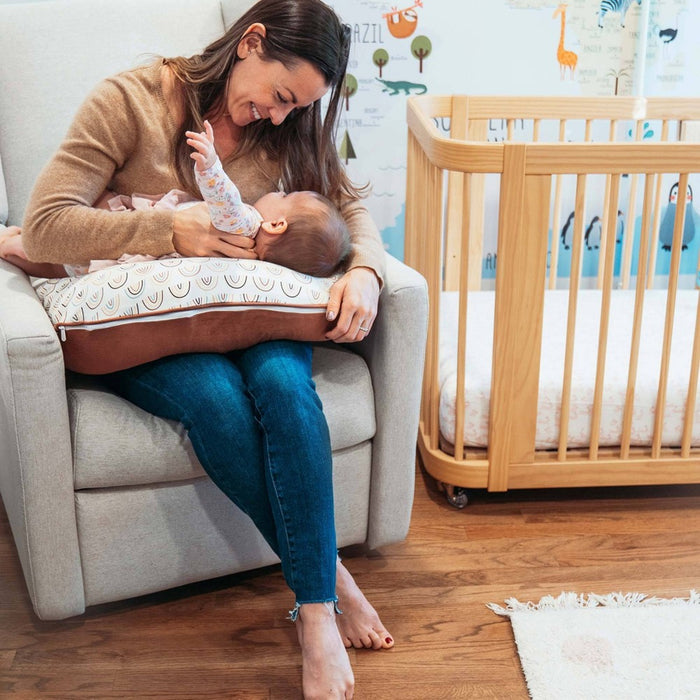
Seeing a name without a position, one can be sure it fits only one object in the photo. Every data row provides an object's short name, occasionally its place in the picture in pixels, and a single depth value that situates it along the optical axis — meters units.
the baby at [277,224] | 1.42
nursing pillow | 1.39
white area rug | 1.42
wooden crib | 1.71
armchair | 1.39
